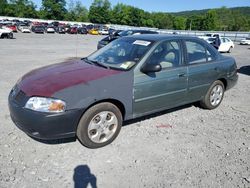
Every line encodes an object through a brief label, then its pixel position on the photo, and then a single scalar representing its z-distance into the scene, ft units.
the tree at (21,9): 203.77
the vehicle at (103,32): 126.58
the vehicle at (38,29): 105.52
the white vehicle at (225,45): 48.47
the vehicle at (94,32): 125.24
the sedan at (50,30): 112.70
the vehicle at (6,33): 60.71
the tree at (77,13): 232.95
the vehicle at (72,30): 116.69
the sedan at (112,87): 8.07
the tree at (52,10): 213.59
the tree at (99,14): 223.70
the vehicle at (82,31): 122.26
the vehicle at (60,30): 116.90
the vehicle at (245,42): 87.51
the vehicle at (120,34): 33.70
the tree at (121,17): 231.66
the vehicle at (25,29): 103.15
